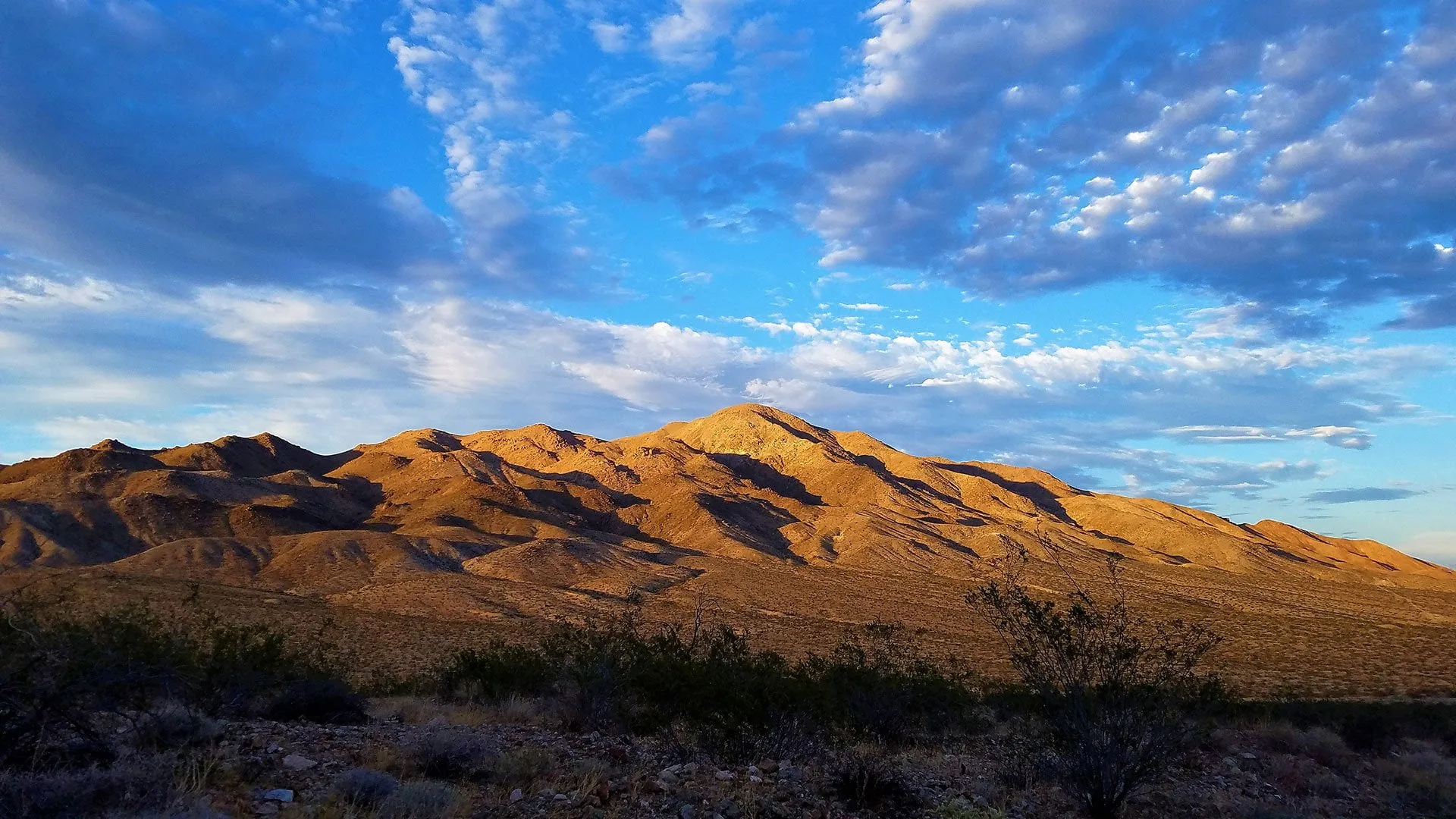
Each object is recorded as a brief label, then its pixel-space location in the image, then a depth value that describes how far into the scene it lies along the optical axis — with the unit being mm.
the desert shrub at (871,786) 9266
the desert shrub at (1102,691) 10234
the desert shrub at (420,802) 7441
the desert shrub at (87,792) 6418
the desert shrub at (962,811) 8586
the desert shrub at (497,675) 19625
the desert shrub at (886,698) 16219
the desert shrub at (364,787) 7738
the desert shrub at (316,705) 14133
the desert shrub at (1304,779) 13789
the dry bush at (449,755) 9312
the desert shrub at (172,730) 8888
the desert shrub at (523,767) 9079
